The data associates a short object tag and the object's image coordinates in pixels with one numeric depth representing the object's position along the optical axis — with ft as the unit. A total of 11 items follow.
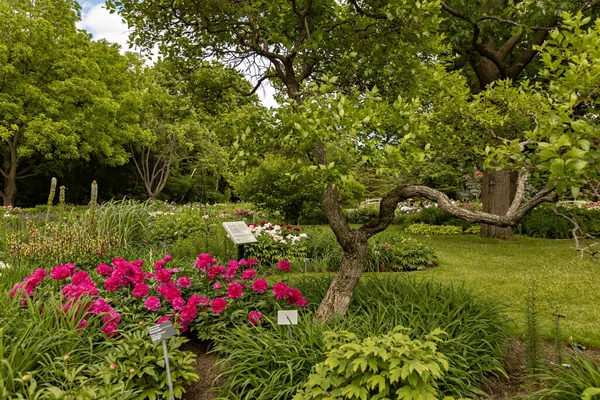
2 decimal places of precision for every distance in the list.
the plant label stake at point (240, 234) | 15.22
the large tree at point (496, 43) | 22.20
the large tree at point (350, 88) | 8.77
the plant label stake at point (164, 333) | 7.38
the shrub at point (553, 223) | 35.94
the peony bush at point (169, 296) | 10.02
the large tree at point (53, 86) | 51.26
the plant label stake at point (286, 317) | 9.23
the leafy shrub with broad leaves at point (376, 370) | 6.55
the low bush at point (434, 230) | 40.65
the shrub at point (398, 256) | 21.91
